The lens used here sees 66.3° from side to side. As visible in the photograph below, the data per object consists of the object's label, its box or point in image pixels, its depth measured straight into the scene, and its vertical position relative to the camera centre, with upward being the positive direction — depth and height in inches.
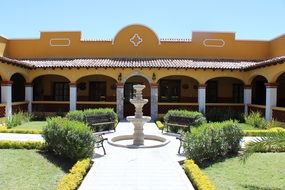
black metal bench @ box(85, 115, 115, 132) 377.9 -54.1
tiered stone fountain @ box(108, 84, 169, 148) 311.4 -41.4
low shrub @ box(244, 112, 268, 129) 438.2 -58.5
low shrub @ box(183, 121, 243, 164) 242.7 -56.6
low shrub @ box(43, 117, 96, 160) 240.8 -53.6
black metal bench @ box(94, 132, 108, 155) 266.0 -59.3
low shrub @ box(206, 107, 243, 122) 521.4 -53.0
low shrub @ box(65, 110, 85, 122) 367.9 -41.5
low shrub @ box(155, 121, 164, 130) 417.1 -65.4
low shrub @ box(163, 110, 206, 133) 365.5 -43.1
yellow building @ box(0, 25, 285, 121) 550.4 +52.9
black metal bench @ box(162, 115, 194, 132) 371.5 -51.1
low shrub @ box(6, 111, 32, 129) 424.5 -58.8
